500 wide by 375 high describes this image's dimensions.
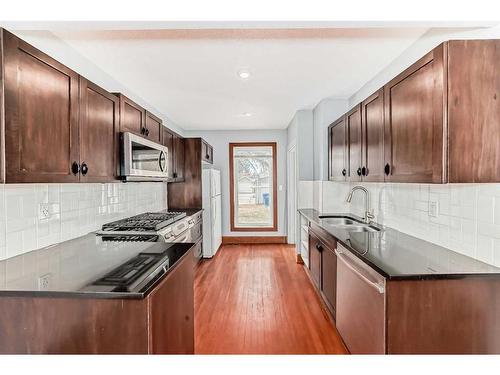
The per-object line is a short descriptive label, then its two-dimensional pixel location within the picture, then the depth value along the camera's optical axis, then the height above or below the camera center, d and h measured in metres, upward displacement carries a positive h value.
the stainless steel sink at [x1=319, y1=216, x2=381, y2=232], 2.95 -0.44
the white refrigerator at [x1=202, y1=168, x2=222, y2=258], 4.79 -0.45
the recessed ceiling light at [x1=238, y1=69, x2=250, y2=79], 2.76 +1.07
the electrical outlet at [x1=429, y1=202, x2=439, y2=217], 2.06 -0.18
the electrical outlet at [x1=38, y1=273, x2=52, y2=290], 1.27 -0.44
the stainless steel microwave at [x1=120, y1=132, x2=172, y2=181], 2.38 +0.23
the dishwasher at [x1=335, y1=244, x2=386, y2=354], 1.58 -0.76
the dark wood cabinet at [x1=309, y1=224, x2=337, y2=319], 2.54 -0.80
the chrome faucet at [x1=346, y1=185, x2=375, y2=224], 3.11 -0.28
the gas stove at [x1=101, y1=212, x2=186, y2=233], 2.64 -0.38
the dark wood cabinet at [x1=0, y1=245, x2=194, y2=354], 1.24 -0.60
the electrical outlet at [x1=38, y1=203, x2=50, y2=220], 1.98 -0.18
